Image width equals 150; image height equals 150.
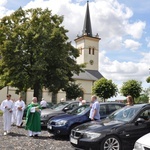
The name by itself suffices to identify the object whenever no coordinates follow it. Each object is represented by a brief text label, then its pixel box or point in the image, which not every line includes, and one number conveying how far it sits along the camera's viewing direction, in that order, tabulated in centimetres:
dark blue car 704
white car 373
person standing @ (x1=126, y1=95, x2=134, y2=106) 654
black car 502
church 4478
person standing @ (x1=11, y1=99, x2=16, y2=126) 1100
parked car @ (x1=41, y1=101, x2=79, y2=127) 932
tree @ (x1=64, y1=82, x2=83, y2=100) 3243
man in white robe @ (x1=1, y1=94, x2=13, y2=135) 840
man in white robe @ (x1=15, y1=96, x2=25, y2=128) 1016
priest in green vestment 778
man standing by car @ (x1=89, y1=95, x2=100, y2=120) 688
